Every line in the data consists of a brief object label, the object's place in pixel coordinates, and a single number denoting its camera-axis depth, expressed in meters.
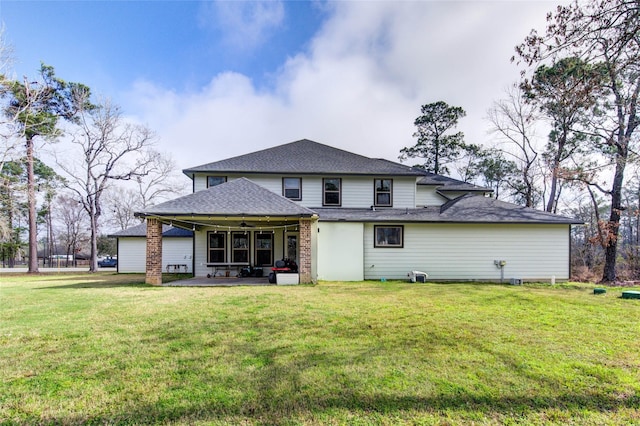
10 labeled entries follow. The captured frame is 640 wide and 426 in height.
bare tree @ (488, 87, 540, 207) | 22.42
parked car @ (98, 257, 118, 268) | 33.44
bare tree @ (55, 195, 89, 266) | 42.72
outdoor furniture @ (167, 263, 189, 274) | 17.48
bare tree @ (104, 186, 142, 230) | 39.28
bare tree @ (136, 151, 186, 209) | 25.29
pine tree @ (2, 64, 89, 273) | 17.27
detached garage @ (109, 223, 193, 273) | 17.67
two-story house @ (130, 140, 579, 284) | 11.42
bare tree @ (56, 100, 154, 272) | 22.20
